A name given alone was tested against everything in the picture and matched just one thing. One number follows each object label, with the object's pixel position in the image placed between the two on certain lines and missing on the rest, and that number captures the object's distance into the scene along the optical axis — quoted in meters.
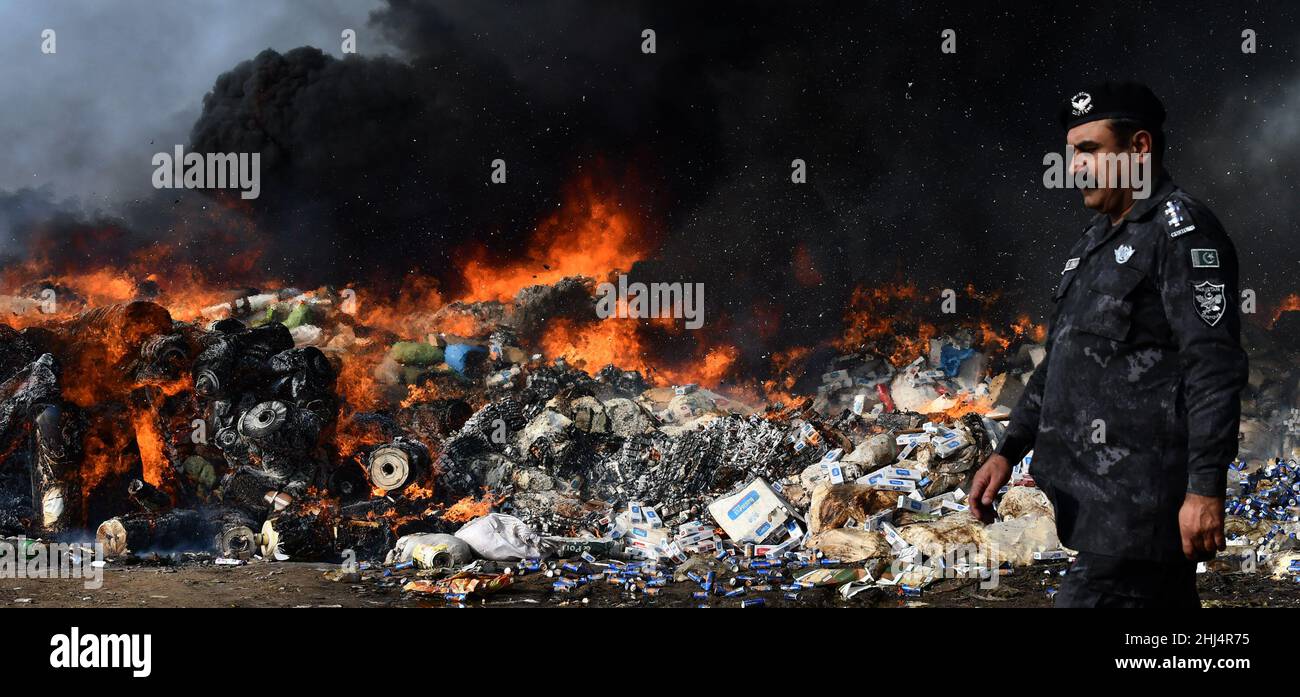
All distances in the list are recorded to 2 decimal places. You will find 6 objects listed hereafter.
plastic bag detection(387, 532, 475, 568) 7.06
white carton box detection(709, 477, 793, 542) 7.32
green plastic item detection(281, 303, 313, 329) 11.98
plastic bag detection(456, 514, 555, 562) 7.19
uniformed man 2.46
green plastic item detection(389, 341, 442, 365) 11.51
